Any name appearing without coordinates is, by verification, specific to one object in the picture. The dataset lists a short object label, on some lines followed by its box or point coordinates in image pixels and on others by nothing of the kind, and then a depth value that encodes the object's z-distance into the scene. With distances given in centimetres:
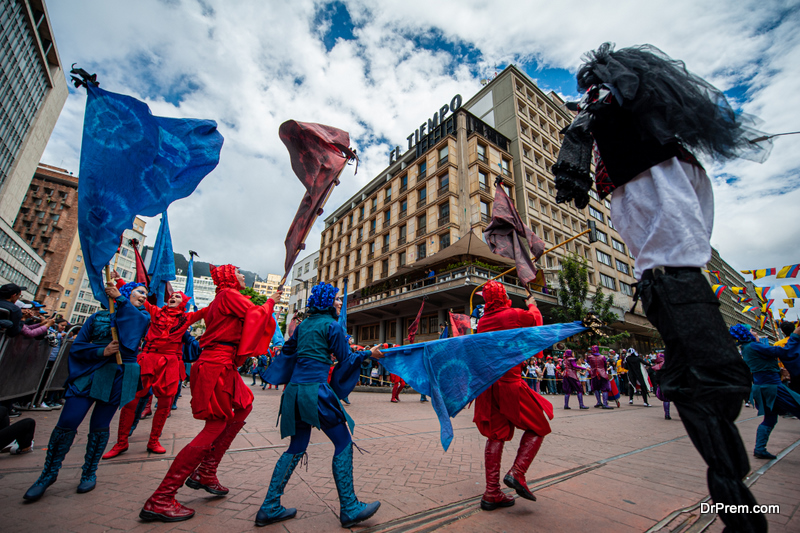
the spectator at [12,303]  406
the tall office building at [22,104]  3148
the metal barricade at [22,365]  562
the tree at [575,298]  2406
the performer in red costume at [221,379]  264
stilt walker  125
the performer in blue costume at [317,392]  242
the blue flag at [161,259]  686
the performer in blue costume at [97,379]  296
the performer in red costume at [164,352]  455
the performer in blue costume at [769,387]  446
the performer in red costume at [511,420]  270
